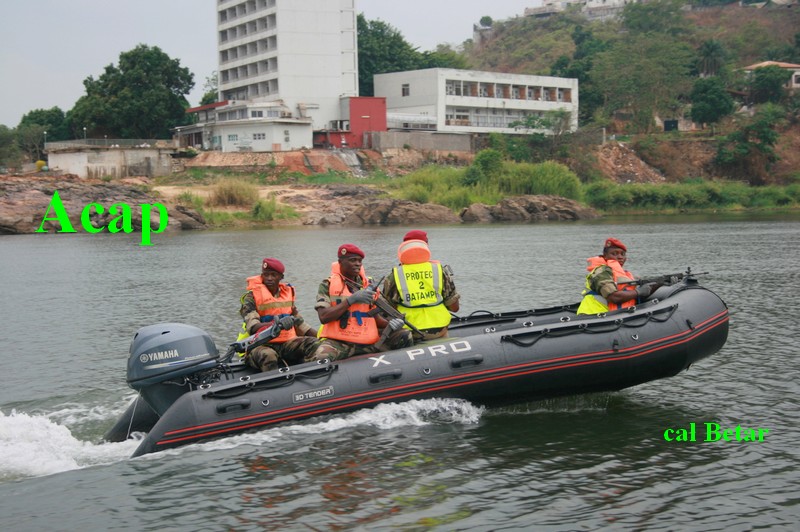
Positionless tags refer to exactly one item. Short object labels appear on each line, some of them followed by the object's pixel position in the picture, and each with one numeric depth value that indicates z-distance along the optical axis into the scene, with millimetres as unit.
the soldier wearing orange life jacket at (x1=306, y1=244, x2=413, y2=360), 8500
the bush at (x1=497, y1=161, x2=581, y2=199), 51969
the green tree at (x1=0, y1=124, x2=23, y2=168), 61219
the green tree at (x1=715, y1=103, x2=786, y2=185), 62219
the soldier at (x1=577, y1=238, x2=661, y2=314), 9797
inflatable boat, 8070
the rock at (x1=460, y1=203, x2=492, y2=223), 48625
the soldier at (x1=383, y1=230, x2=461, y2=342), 8812
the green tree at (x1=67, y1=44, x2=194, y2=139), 62438
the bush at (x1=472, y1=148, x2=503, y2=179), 51781
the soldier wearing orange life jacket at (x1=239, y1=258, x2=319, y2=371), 8703
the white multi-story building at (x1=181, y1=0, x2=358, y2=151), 60969
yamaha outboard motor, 8039
